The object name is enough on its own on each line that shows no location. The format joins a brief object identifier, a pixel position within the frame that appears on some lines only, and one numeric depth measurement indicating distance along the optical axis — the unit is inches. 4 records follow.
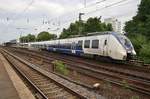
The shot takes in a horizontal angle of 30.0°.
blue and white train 932.6
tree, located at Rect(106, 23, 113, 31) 3024.1
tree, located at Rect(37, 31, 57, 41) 4822.6
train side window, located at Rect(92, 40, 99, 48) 1099.3
